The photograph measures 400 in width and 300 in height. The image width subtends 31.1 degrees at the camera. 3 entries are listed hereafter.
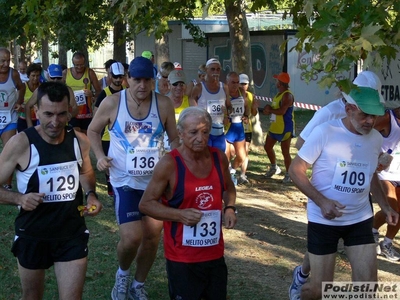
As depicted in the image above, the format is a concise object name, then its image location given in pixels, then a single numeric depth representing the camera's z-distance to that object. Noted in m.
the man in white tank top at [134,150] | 6.21
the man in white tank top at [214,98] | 10.71
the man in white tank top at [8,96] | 11.09
